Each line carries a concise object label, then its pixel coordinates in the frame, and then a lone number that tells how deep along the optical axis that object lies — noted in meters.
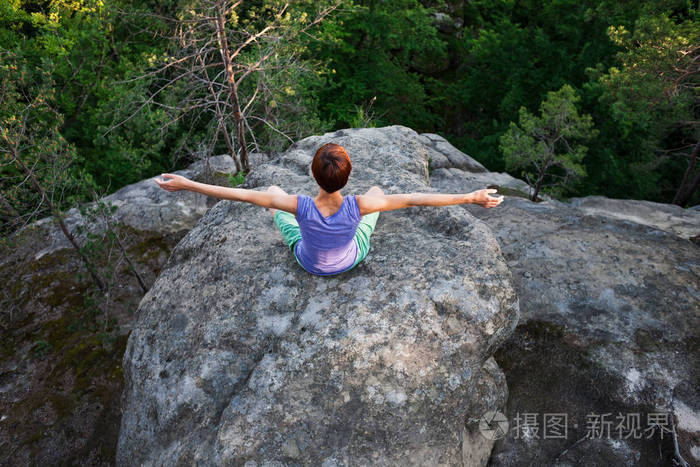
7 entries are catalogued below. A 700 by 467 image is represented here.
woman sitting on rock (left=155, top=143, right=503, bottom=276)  3.35
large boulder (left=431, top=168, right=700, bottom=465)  3.60
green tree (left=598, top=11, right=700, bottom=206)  6.34
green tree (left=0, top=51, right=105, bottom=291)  5.97
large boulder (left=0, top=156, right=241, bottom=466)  5.78
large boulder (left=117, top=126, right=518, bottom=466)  2.95
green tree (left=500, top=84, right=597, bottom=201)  8.92
